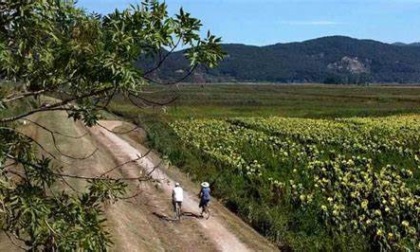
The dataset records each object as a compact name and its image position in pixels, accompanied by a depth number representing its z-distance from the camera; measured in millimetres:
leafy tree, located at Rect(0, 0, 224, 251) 7105
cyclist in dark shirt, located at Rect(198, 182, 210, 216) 26319
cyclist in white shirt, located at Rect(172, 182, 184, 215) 26156
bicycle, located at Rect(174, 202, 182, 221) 26781
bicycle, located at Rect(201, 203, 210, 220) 27359
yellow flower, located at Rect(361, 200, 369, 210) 25052
